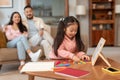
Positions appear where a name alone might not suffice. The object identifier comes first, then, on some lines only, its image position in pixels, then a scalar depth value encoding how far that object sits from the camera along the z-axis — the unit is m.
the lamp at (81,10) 6.36
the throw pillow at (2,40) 3.71
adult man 3.95
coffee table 1.45
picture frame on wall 6.30
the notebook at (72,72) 1.49
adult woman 3.65
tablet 1.78
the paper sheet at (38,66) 1.67
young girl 2.05
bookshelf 6.64
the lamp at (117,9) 6.61
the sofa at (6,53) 3.55
